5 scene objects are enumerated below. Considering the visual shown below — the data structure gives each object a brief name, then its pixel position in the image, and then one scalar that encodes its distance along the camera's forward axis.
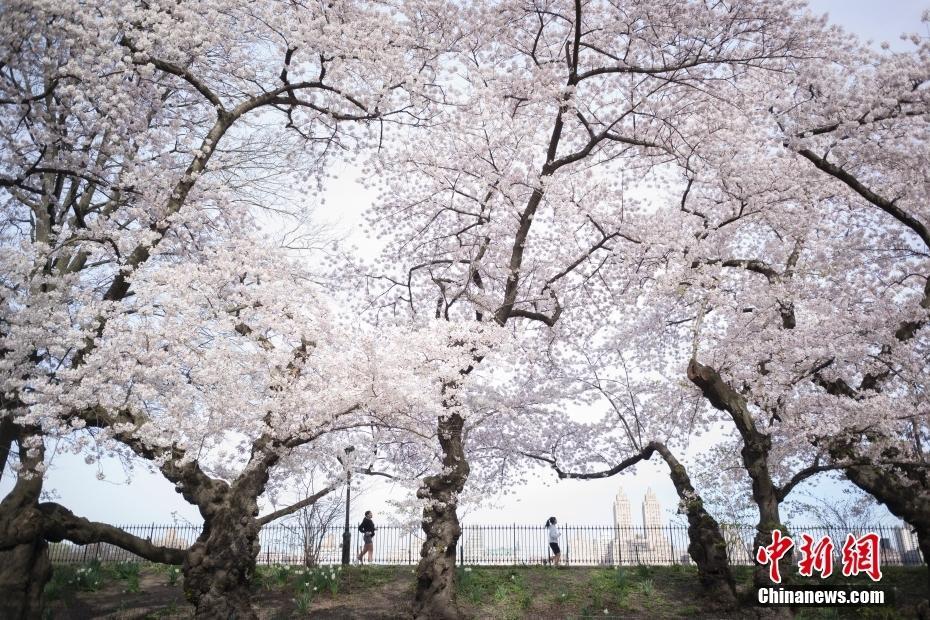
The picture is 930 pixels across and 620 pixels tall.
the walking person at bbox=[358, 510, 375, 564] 16.67
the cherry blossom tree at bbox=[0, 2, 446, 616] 9.75
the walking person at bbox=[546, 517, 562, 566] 17.31
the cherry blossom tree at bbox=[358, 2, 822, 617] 11.62
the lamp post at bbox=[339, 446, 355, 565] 16.88
